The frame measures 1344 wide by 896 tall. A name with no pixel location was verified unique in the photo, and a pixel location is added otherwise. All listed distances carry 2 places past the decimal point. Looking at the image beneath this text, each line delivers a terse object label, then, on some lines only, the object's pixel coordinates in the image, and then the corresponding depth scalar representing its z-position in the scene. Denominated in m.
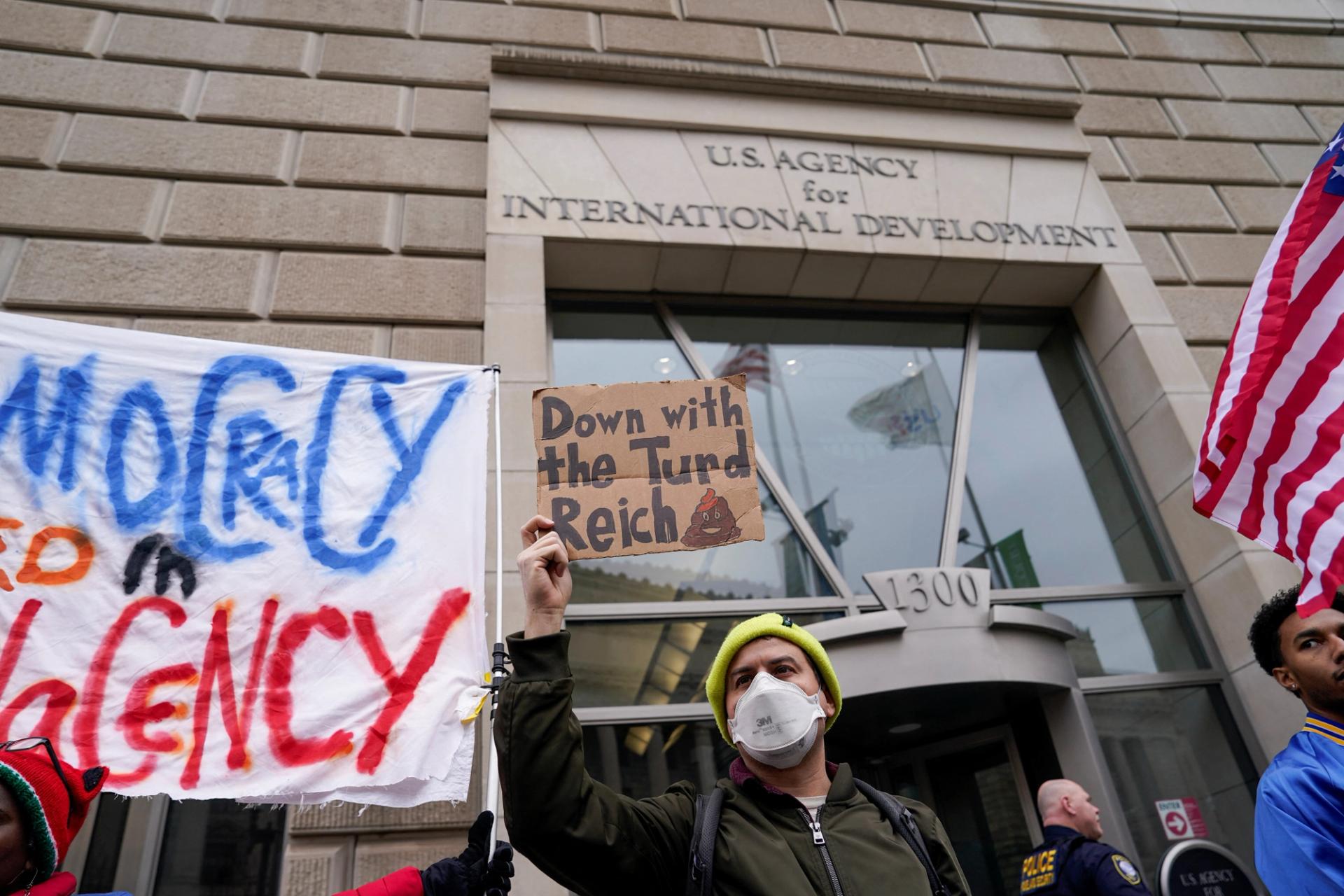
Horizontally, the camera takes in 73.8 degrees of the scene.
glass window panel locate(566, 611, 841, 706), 4.86
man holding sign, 1.98
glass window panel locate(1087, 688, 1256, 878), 5.11
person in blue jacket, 2.47
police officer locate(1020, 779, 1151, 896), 4.03
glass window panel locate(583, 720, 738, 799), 4.63
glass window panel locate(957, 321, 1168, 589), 5.92
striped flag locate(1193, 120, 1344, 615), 2.62
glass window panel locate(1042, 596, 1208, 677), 5.57
